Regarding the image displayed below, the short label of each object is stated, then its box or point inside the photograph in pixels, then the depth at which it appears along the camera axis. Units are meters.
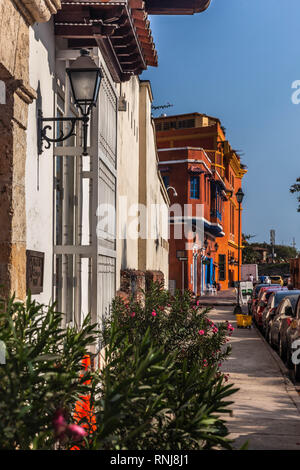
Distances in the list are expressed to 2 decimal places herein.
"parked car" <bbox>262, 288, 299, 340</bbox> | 16.56
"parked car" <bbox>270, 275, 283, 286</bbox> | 54.19
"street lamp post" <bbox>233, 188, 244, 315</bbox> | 27.22
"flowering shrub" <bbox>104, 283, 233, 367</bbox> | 8.37
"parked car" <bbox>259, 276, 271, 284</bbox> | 47.91
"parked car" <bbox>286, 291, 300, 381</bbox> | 10.97
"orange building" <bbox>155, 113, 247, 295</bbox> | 41.00
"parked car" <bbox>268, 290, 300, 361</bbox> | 13.00
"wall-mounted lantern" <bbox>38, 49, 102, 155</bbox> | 6.39
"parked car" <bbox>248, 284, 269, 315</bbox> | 25.62
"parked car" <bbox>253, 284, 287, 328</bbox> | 20.31
